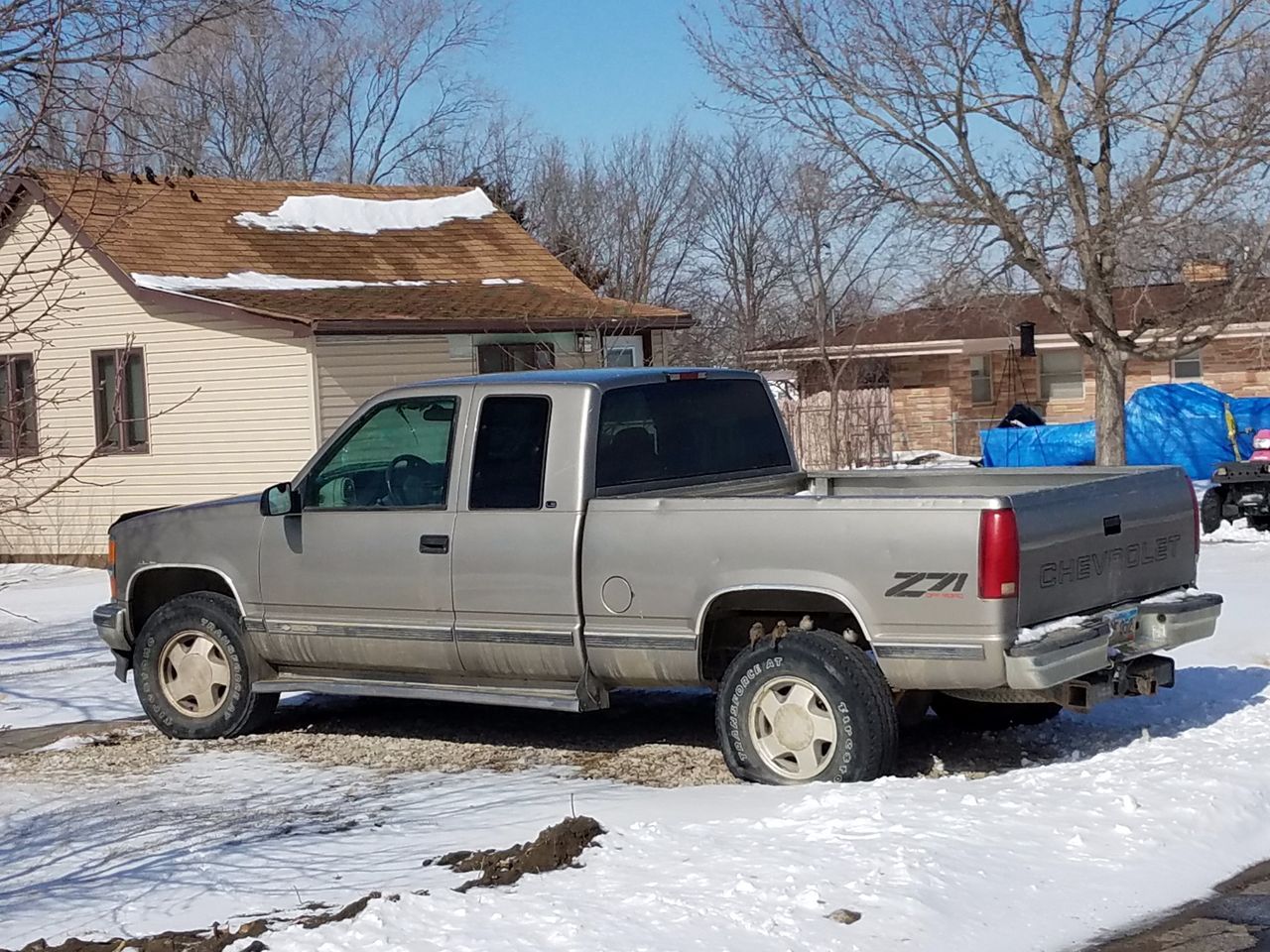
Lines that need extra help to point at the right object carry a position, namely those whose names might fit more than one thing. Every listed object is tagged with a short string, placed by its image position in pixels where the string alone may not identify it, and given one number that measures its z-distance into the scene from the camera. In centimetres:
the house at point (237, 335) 1934
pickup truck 686
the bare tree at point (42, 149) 656
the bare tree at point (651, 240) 3931
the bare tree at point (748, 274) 4741
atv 1773
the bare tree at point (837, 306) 2059
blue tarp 2753
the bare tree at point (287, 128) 4078
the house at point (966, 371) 3500
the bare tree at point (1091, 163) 1862
